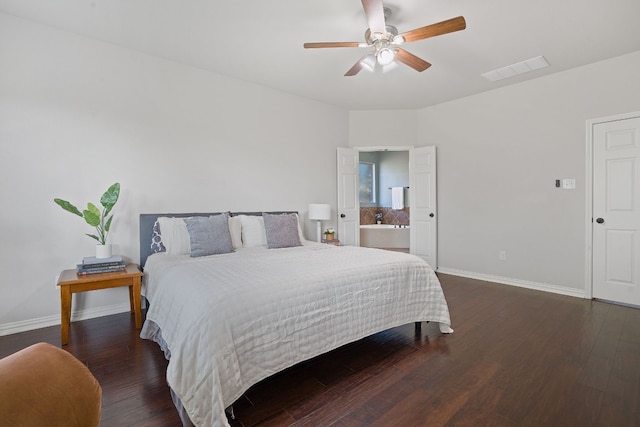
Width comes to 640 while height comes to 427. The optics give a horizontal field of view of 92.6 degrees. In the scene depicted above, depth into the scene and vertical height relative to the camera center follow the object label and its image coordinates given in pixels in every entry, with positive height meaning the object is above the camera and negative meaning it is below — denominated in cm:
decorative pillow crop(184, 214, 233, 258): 298 -29
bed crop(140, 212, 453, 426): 150 -64
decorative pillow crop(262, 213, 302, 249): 348 -29
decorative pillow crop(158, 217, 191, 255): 312 -31
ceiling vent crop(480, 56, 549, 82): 350 +163
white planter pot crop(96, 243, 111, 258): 286 -40
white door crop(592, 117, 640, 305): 339 -11
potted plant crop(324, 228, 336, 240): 469 -45
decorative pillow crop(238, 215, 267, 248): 361 -31
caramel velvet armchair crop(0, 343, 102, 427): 69 -45
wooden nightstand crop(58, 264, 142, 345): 249 -65
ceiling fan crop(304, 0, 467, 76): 217 +133
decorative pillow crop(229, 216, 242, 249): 352 -28
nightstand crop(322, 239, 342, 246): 454 -55
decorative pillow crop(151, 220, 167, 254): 328 -35
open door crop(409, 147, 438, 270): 514 +2
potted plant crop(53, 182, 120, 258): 277 -5
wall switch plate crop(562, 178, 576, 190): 379 +23
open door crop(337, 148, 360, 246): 518 +14
